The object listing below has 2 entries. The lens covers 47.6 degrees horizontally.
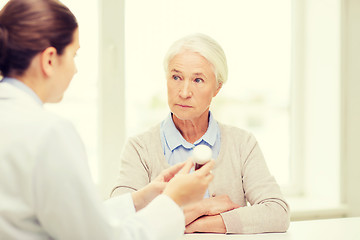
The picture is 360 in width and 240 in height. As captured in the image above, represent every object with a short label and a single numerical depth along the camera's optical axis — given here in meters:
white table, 1.37
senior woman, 1.58
